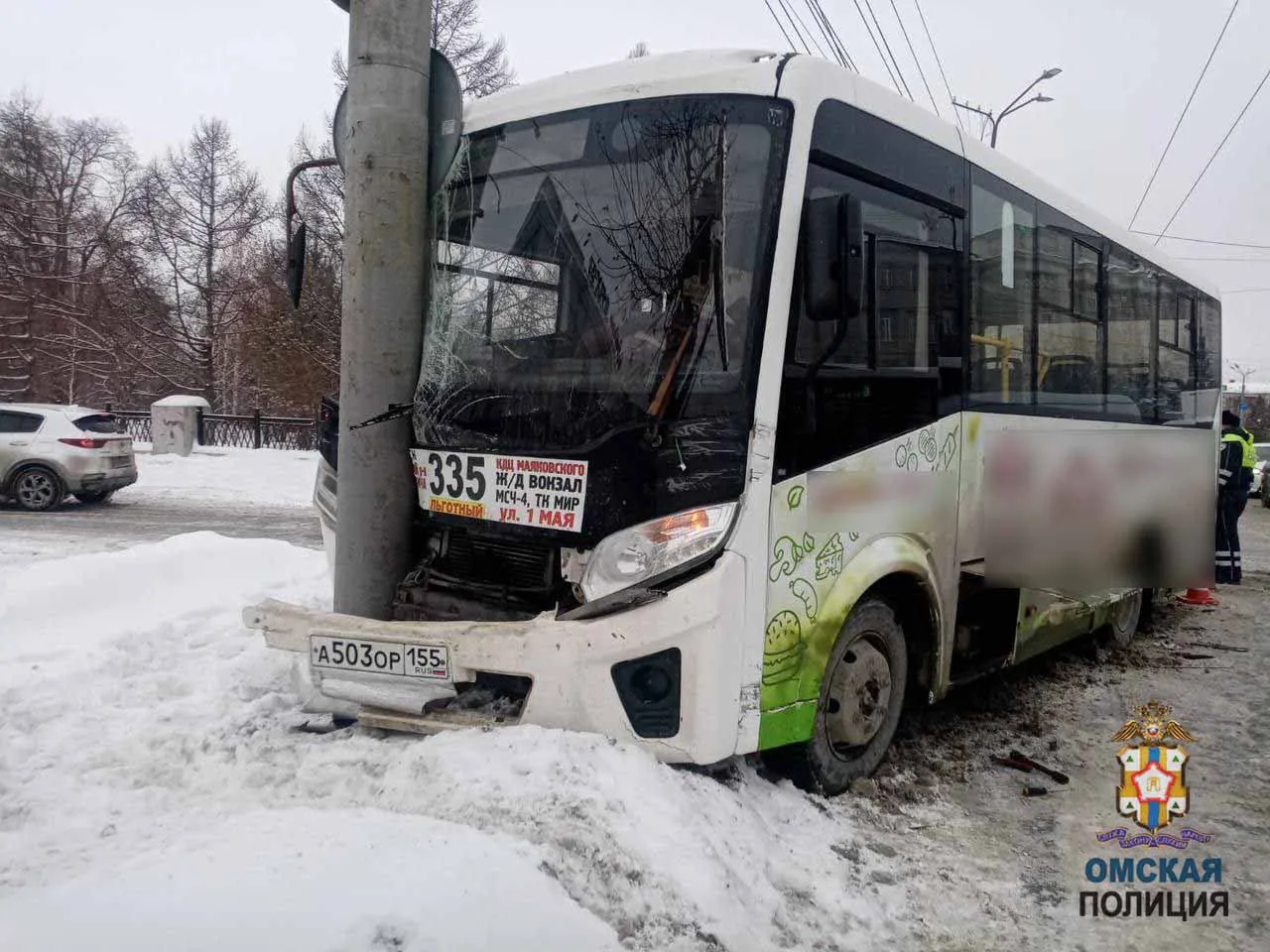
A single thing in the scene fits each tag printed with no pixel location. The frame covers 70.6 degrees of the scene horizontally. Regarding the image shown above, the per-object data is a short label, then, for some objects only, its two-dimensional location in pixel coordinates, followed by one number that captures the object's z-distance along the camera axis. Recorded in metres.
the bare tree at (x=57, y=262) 32.91
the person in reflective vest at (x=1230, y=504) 9.31
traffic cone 9.11
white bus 3.17
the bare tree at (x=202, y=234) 33.59
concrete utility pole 4.09
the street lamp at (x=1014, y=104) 18.50
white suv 13.99
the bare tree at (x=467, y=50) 20.97
